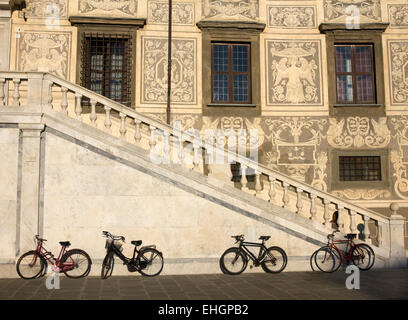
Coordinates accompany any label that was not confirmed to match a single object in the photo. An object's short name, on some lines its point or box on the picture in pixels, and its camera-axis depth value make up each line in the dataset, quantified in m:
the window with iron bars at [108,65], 14.74
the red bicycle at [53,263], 9.50
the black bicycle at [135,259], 9.67
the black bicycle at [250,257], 10.12
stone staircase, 10.28
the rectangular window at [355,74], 15.45
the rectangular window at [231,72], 15.19
